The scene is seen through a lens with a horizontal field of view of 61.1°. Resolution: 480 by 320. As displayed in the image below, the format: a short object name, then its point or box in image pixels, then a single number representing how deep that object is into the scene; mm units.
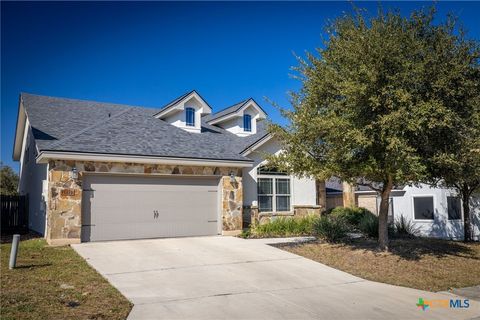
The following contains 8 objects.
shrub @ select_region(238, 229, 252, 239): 15891
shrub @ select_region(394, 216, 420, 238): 17025
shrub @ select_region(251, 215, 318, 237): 16484
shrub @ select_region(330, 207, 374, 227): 20527
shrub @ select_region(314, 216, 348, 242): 14422
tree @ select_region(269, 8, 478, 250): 10172
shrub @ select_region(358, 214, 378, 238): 15836
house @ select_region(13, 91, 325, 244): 13727
